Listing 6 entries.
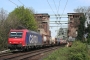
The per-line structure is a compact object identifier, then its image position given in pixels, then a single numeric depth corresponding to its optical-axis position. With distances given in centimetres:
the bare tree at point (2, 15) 5658
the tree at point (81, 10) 8621
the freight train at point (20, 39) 3767
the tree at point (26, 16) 7302
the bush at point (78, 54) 1733
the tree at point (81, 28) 7277
